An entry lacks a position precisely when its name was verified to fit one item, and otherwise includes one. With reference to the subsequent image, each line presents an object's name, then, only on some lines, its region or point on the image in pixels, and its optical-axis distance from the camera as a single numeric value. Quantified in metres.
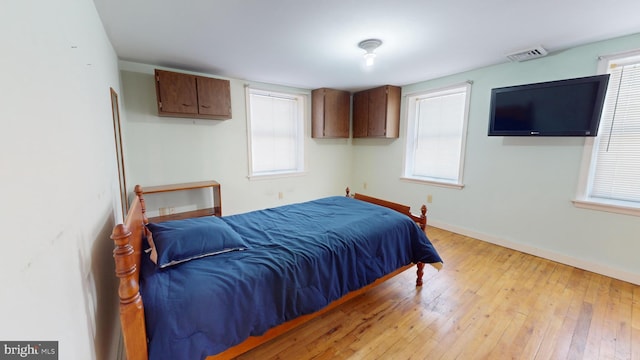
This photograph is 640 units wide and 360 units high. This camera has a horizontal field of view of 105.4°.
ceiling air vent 2.56
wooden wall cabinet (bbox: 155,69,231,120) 2.91
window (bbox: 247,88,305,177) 4.00
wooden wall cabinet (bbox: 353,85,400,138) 4.19
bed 1.13
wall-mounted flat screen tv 2.40
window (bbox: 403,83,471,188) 3.59
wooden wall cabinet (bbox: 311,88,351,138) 4.41
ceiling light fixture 2.32
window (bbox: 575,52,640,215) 2.33
